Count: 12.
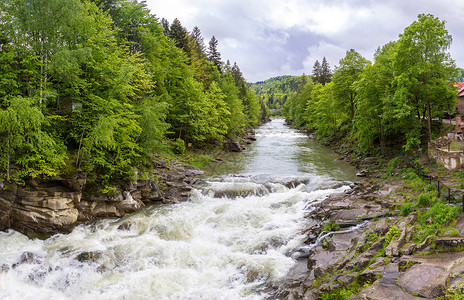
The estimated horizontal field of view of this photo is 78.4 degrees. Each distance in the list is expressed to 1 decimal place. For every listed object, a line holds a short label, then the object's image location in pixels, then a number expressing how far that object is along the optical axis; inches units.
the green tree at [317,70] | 3199.8
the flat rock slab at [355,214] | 576.7
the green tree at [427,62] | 888.3
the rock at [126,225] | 612.9
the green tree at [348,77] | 1470.0
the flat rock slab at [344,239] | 473.4
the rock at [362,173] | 1000.9
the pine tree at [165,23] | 3299.7
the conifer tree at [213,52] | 2637.8
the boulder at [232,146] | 1637.6
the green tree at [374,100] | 1064.8
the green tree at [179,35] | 1828.2
